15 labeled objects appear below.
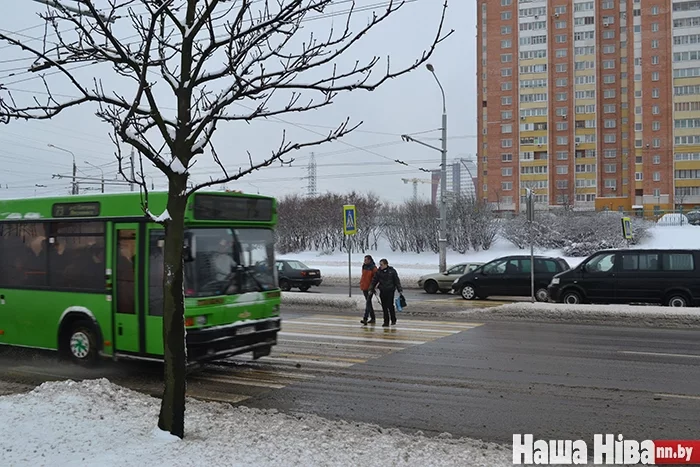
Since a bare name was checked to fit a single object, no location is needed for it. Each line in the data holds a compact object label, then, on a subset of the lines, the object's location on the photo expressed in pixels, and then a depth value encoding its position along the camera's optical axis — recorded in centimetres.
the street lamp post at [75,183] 4174
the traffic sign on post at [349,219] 2223
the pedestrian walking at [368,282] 1708
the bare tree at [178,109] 614
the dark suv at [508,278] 2392
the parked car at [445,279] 2923
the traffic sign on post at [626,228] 2480
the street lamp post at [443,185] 3472
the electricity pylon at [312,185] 8069
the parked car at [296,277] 3158
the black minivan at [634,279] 1956
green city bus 970
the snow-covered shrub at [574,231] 4784
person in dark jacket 1644
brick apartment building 8550
